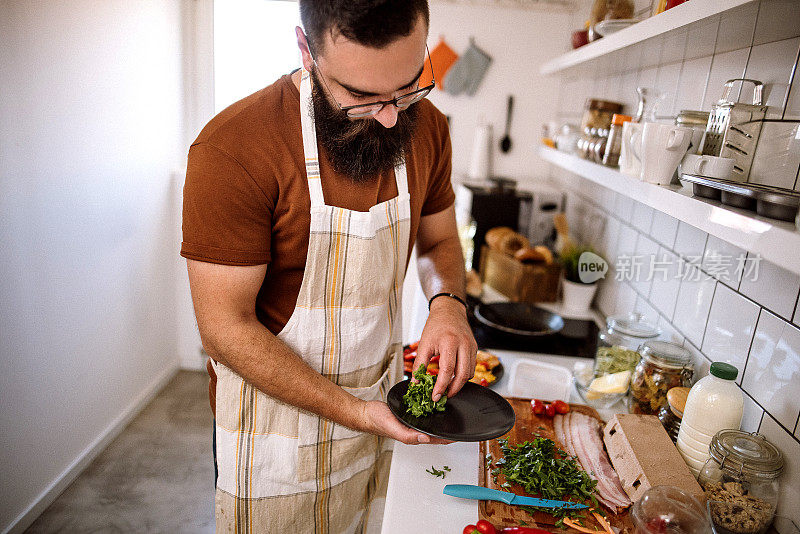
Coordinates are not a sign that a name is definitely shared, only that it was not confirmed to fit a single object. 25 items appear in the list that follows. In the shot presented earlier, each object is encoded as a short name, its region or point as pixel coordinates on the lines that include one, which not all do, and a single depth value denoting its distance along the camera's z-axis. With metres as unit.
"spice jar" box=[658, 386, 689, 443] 1.21
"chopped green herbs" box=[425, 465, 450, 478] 1.09
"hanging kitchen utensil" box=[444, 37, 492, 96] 2.92
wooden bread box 2.15
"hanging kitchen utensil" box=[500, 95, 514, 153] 2.99
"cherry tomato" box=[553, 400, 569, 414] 1.30
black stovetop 1.77
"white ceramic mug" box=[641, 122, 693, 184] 1.07
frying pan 1.82
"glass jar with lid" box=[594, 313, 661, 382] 1.45
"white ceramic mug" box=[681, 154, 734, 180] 0.98
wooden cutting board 0.97
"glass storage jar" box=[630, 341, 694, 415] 1.28
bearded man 0.97
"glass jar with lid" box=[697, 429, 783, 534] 0.93
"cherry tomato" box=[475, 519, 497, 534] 0.90
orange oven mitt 2.91
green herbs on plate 1.02
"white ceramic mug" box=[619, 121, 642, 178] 1.19
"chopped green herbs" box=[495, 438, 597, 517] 1.02
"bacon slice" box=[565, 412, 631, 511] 1.03
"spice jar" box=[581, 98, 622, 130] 1.65
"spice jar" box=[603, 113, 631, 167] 1.42
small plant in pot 2.07
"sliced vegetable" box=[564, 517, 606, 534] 0.96
